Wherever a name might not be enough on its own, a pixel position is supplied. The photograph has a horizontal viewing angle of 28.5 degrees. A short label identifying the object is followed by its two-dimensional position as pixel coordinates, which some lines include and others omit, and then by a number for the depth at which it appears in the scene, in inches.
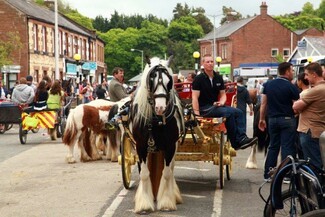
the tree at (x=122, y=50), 4453.7
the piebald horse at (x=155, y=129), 335.3
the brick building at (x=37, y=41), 1947.6
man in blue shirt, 404.8
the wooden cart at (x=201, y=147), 391.9
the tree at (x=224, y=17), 5395.7
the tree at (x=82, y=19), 4555.4
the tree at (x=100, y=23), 5369.1
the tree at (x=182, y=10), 5846.5
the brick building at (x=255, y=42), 3097.9
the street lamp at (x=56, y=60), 1490.9
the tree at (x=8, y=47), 1493.6
